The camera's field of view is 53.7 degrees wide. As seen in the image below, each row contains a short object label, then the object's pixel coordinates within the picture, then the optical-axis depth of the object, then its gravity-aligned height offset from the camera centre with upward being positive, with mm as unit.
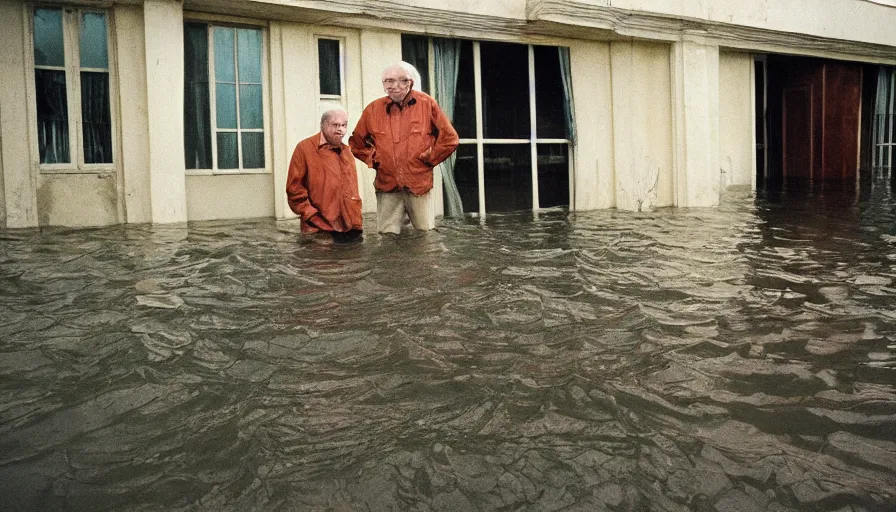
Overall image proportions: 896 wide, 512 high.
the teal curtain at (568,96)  14273 +1498
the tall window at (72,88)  10508 +1358
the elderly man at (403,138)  8672 +550
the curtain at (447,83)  13125 +1621
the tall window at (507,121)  13562 +1102
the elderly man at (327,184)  8922 +115
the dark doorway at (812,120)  19891 +1448
